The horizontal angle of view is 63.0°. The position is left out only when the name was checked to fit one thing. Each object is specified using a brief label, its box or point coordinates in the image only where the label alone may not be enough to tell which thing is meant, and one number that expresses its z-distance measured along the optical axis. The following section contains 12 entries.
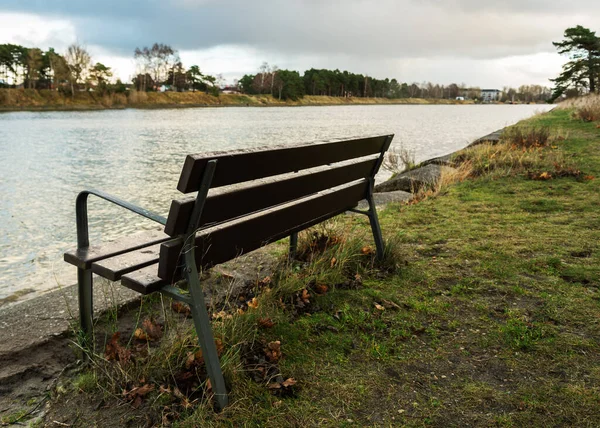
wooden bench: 2.17
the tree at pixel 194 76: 99.25
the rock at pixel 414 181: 8.75
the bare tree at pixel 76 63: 72.38
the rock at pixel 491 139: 14.13
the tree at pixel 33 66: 72.88
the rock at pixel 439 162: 10.98
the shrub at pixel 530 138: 12.17
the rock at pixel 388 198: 7.54
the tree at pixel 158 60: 95.44
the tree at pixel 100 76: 74.81
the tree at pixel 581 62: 46.79
